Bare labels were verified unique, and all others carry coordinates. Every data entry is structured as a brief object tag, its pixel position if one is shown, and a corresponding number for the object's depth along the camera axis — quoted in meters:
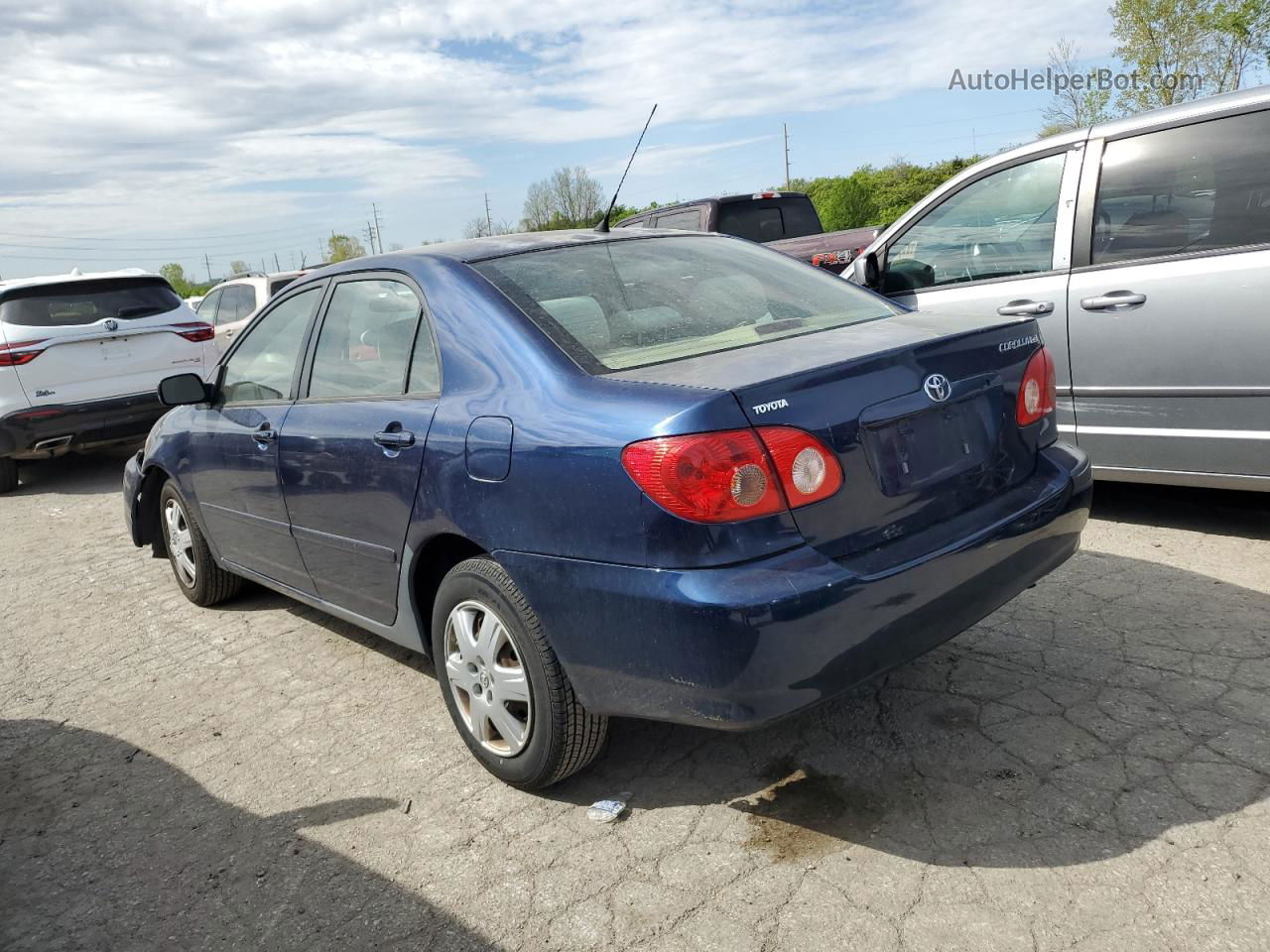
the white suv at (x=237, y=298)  12.62
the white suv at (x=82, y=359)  8.69
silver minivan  4.27
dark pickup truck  10.65
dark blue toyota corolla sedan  2.45
